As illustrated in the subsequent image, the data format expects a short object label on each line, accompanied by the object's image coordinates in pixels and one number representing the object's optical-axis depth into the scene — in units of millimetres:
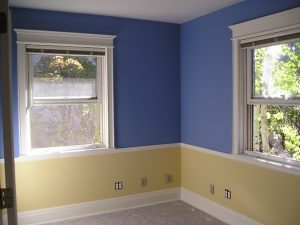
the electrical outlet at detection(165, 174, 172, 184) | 4461
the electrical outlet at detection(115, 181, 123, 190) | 4144
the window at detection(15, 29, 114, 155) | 3670
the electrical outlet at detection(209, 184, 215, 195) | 3912
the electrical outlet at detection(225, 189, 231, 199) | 3658
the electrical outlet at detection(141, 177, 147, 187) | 4305
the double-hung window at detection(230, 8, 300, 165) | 2949
